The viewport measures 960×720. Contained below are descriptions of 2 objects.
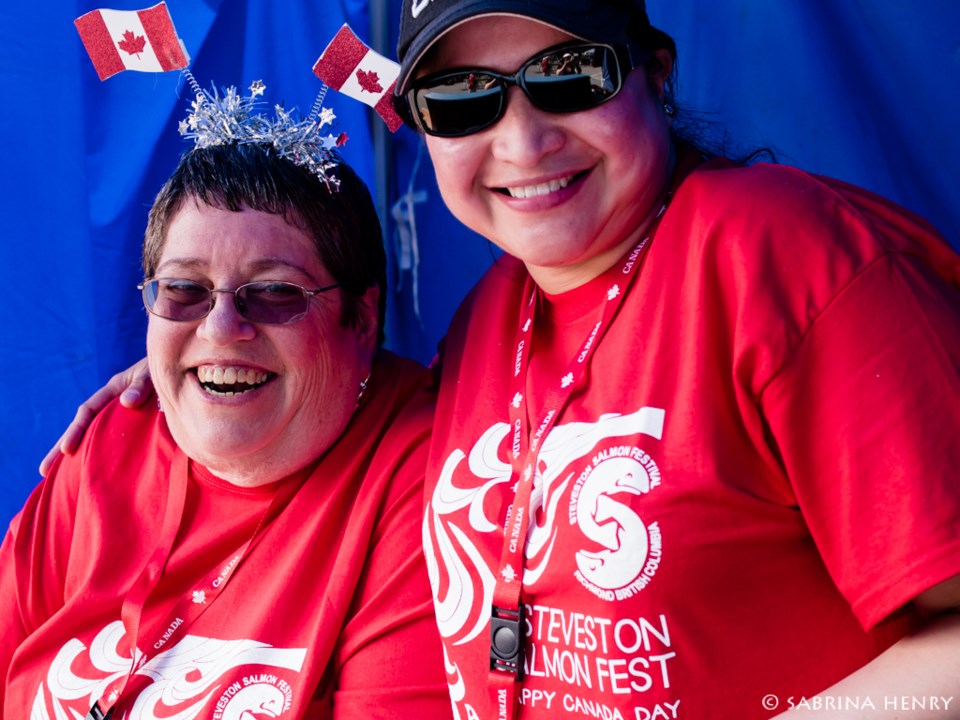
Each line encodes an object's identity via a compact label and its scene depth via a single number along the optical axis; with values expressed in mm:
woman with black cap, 1283
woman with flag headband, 1490
